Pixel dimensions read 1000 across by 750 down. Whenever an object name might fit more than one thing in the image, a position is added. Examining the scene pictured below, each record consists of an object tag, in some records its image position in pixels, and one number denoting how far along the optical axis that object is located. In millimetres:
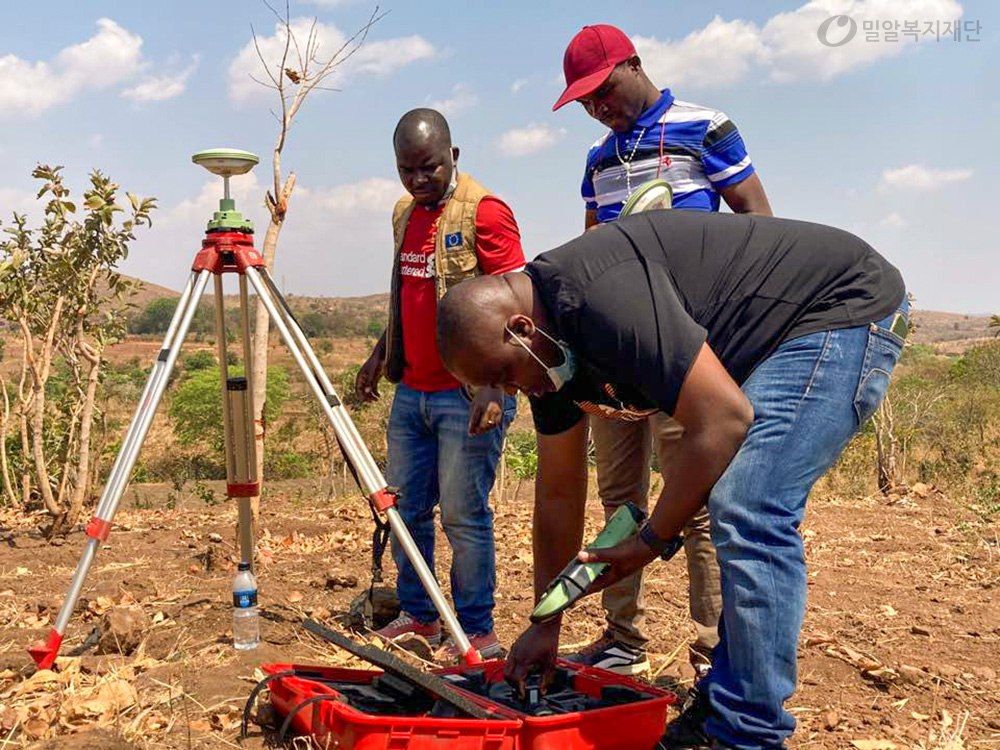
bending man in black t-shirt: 2152
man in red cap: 3316
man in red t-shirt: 3605
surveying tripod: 3154
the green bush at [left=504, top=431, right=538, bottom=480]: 11494
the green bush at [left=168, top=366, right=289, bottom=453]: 23672
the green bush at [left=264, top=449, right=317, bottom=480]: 19681
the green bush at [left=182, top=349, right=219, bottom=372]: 34188
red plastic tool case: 2316
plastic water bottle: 3480
